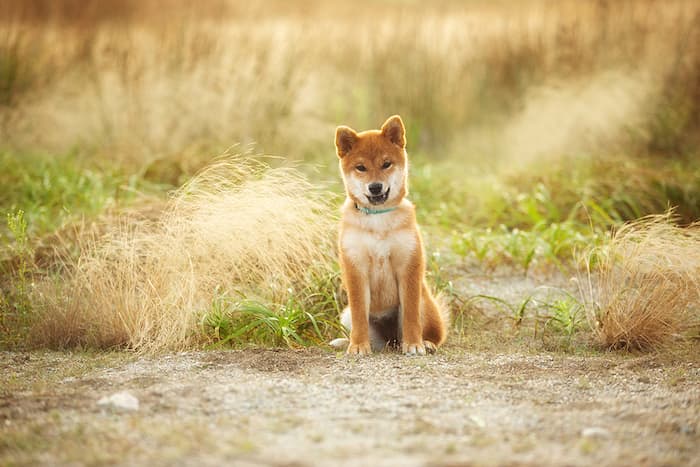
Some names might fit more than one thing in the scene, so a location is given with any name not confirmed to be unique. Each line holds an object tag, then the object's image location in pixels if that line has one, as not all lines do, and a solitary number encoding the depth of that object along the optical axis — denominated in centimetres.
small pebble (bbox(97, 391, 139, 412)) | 647
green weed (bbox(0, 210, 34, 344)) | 956
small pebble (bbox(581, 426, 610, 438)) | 580
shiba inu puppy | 860
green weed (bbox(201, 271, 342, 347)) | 920
